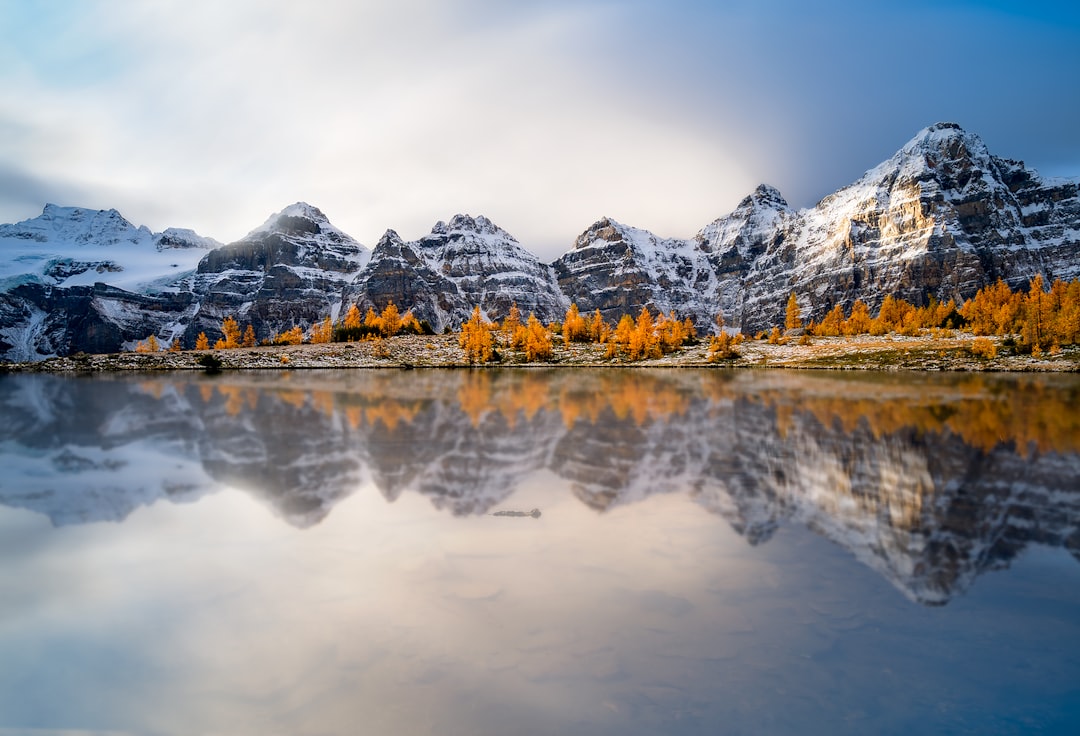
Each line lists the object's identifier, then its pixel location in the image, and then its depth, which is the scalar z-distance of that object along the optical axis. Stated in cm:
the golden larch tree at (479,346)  10269
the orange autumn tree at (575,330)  12569
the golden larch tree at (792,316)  14775
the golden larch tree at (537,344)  10469
